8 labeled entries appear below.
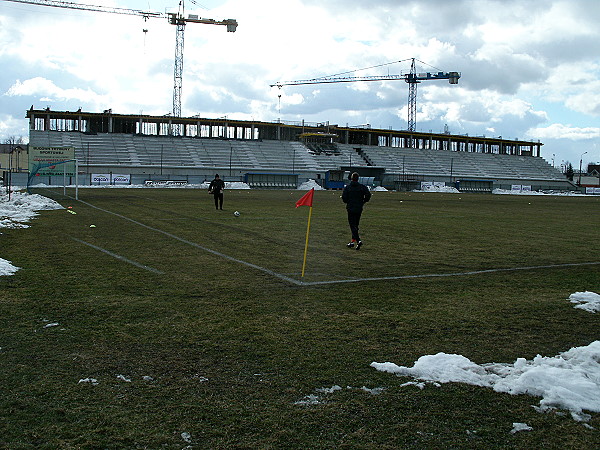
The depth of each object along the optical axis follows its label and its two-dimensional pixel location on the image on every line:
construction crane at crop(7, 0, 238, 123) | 121.62
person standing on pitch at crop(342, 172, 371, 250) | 14.26
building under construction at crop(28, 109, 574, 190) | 82.69
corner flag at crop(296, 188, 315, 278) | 10.67
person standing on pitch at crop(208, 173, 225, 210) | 26.05
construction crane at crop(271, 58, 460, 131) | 146.75
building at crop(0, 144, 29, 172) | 94.88
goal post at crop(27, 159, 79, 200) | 34.78
